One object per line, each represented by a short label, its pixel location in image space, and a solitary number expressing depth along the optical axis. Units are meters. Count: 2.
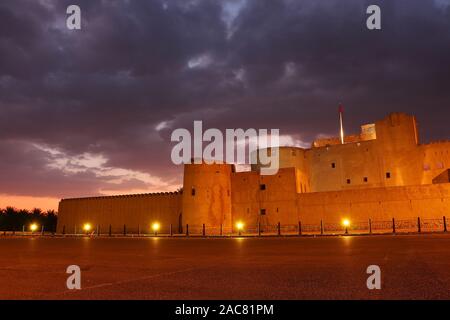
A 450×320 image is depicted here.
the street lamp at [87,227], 41.36
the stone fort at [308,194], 32.00
